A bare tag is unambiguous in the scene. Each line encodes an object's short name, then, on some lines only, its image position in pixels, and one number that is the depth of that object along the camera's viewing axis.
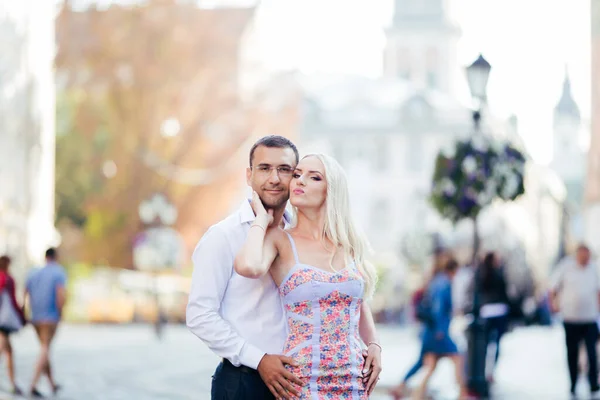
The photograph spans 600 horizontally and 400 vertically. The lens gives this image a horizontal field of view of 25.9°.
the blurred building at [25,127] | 28.33
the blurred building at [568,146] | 126.94
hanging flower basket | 15.10
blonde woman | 4.62
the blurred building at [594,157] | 30.30
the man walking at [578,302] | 14.31
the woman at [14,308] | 13.91
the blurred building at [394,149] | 76.12
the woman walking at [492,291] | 15.20
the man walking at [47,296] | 13.78
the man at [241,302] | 4.73
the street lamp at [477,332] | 14.81
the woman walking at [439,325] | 13.34
